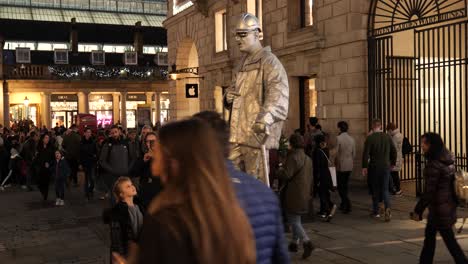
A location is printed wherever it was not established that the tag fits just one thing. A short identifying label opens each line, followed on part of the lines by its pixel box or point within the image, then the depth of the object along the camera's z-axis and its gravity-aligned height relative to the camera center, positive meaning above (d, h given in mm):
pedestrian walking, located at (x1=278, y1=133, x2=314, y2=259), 7594 -925
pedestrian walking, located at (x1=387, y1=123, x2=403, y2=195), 12742 -947
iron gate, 13617 +498
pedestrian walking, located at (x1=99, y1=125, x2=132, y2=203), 11461 -807
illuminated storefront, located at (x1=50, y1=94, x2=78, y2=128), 46906 +779
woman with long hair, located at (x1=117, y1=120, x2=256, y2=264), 2121 -353
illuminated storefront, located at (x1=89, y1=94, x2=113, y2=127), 48981 +993
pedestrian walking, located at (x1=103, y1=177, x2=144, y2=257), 5941 -1030
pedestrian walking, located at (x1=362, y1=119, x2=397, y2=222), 10086 -922
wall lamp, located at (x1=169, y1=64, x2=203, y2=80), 25109 +1934
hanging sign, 23489 +1010
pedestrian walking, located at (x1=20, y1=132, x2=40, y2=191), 16641 -989
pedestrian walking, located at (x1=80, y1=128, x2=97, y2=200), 14398 -1074
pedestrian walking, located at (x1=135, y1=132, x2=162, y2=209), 5754 -730
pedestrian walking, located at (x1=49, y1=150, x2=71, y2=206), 13273 -1315
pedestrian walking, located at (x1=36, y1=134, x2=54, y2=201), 13992 -1053
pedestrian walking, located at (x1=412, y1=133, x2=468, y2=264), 6180 -929
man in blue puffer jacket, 2953 -498
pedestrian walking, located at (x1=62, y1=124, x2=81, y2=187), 16328 -819
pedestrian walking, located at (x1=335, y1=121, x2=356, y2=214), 10969 -949
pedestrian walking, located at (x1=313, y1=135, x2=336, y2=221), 10139 -1123
